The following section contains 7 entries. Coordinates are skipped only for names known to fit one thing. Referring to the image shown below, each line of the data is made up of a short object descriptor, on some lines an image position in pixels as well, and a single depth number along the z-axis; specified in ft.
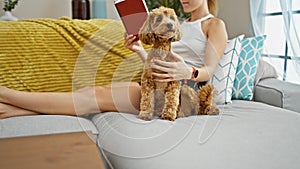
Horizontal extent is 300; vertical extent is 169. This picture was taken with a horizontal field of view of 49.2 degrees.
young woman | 4.48
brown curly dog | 3.78
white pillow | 5.24
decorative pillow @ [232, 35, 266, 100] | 5.65
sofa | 2.98
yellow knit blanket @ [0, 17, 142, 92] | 5.07
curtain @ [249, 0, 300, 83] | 6.05
